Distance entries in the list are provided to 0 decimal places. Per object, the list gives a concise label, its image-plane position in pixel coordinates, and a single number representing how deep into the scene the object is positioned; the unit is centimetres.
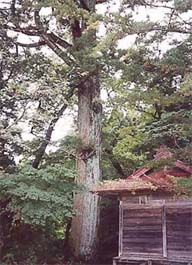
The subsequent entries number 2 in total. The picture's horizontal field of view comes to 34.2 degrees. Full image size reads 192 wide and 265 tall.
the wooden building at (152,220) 786
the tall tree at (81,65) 826
